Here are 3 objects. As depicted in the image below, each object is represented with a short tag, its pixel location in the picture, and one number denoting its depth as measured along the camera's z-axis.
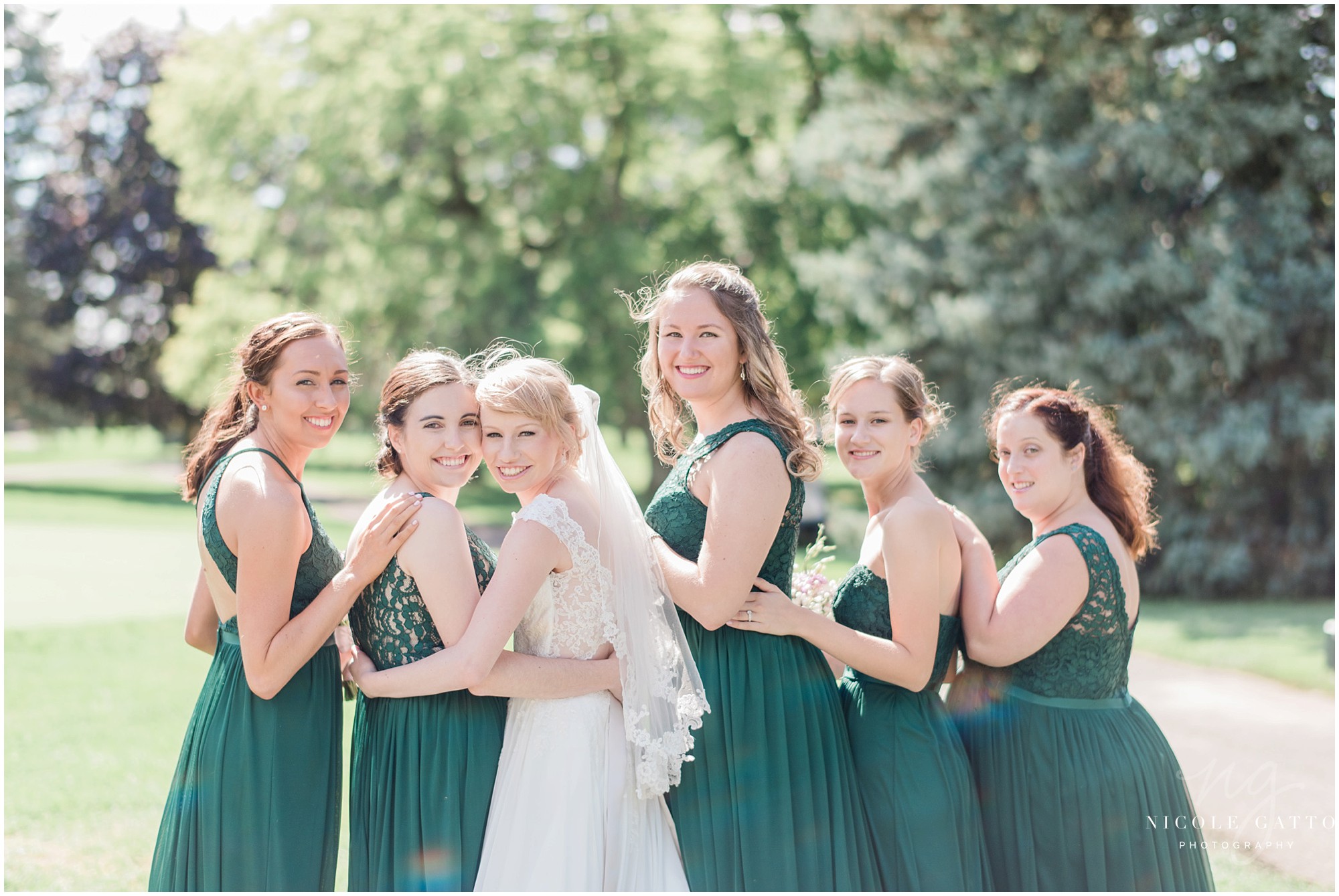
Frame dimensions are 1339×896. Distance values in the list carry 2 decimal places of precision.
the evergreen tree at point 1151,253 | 15.28
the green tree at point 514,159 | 22.11
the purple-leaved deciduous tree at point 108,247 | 35.72
